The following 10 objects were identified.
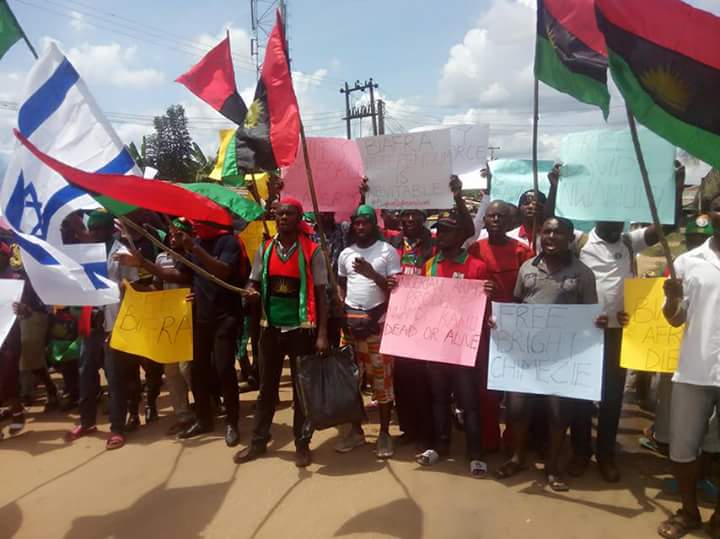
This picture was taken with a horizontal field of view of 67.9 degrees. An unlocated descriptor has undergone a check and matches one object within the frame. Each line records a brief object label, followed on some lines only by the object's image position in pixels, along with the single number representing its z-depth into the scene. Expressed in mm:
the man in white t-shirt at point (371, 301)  4191
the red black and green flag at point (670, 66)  2623
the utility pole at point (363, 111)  30375
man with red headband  4062
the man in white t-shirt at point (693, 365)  2912
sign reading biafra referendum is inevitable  4375
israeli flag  3467
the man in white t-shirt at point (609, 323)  3709
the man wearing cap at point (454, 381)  3967
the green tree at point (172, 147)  45300
